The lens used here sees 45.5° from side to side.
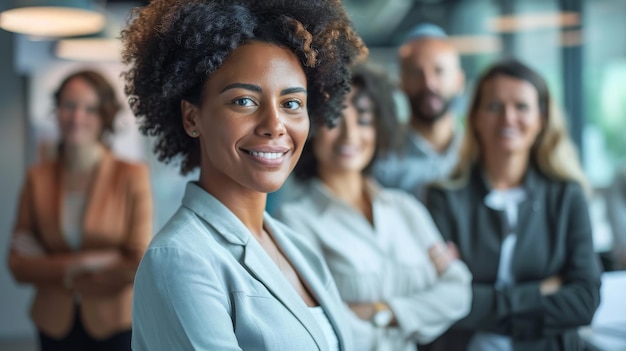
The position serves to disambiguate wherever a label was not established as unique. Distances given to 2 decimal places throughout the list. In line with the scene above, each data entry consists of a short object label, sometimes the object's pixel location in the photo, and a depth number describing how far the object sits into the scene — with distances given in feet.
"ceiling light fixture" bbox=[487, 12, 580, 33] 20.45
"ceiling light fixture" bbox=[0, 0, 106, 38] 9.75
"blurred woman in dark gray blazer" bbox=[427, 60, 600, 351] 9.24
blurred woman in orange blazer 10.07
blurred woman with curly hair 8.46
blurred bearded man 11.35
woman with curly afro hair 4.33
